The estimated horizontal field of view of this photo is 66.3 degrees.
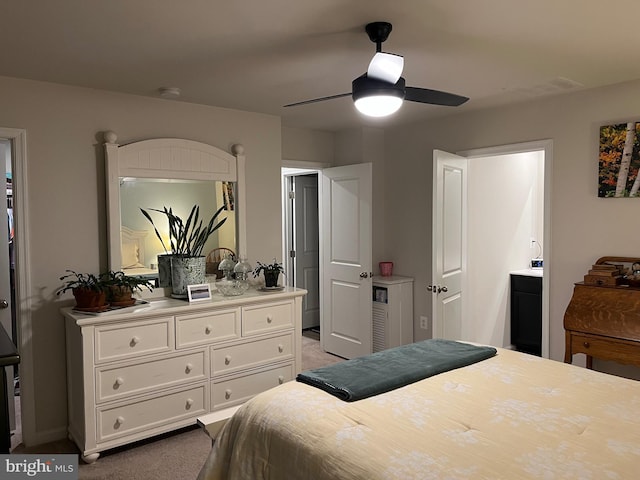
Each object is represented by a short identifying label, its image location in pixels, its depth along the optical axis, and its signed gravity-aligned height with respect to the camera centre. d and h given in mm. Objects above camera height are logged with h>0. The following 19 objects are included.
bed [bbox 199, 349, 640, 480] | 1470 -713
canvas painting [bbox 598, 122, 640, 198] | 3209 +410
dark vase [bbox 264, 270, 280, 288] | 3826 -406
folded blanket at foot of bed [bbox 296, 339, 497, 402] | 2023 -659
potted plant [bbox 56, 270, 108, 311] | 2973 -407
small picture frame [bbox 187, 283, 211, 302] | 3361 -457
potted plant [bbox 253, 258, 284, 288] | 3830 -375
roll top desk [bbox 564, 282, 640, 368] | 2998 -646
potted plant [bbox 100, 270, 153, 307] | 3094 -385
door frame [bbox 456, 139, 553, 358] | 3646 +43
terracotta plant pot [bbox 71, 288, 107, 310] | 2971 -434
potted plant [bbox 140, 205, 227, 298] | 3557 -143
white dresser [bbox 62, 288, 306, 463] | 2906 -891
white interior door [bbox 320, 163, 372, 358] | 4586 -349
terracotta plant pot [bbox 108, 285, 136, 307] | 3094 -436
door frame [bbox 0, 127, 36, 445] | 3018 -312
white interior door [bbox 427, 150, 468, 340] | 3904 -174
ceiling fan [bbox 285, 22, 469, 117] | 2145 +643
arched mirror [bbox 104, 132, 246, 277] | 3336 +252
